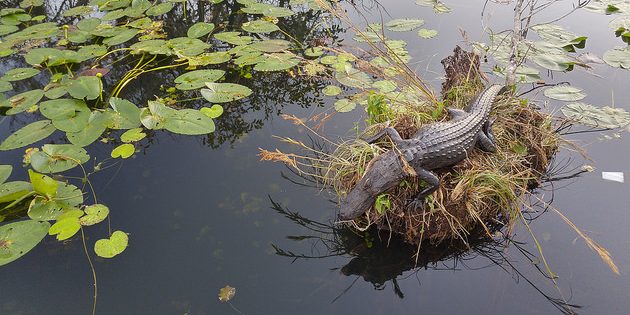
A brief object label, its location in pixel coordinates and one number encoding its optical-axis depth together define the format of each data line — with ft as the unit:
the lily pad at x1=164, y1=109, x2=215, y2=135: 10.92
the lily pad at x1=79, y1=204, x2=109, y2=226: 9.25
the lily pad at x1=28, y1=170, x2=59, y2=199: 8.87
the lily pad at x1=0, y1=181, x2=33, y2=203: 9.39
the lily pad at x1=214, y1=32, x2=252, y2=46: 14.80
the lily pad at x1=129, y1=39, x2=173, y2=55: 14.12
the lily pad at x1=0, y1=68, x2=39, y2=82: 12.96
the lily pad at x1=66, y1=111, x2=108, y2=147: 10.75
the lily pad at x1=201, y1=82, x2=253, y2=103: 12.42
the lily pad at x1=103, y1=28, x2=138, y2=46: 14.34
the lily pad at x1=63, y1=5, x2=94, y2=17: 16.37
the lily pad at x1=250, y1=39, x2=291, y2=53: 14.43
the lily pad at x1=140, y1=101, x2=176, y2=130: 11.02
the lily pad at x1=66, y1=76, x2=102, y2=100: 11.83
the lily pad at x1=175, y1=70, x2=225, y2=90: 12.74
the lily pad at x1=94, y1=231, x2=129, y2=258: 8.79
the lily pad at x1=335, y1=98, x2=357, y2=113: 12.44
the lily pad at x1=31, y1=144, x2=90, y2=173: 9.96
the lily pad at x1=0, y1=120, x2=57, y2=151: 10.78
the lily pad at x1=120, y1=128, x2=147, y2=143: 11.32
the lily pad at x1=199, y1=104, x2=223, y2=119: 12.17
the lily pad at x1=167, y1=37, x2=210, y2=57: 14.21
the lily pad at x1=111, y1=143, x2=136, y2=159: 11.09
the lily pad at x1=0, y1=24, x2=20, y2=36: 15.14
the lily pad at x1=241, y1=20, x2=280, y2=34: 15.20
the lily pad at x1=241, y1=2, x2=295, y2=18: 16.15
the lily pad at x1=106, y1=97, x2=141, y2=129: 11.48
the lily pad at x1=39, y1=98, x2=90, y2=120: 11.30
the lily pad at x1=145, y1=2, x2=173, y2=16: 16.19
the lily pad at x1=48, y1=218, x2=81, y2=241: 8.84
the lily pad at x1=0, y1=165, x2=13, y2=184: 9.79
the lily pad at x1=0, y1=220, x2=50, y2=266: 8.40
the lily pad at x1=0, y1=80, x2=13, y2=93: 12.54
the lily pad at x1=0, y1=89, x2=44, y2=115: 11.88
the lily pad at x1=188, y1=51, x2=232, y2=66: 13.83
